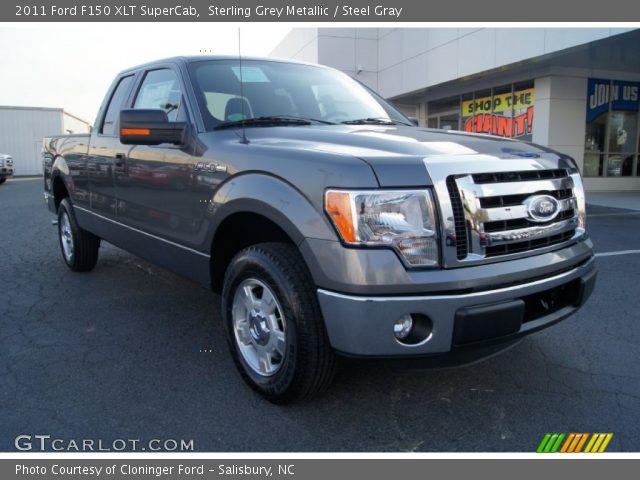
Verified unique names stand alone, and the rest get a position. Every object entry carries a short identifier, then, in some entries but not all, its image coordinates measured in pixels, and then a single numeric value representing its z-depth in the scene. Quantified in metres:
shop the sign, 15.77
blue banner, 15.51
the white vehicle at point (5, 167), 21.20
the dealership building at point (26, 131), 31.81
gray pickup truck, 2.23
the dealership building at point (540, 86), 13.30
